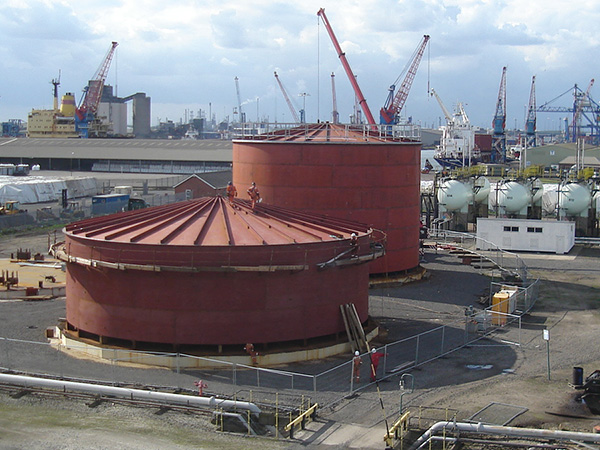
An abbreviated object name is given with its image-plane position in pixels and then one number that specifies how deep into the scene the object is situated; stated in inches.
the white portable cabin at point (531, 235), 2278.5
